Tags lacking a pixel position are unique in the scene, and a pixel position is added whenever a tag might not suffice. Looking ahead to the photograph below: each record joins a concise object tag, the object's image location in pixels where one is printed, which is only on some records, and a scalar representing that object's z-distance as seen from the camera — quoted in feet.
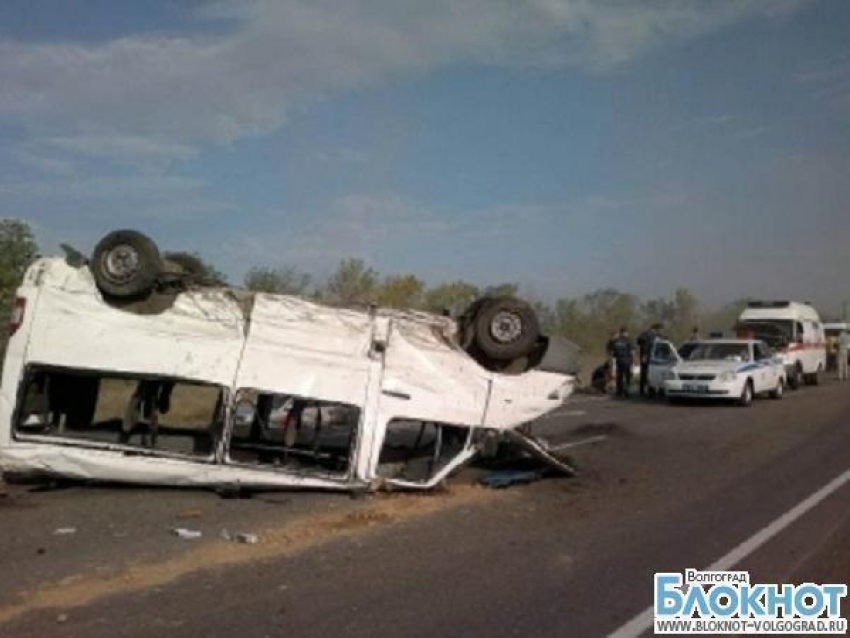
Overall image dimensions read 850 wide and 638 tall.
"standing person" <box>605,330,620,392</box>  78.81
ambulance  84.89
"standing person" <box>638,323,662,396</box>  75.51
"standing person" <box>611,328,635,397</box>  74.84
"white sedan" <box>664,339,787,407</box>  66.44
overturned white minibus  26.86
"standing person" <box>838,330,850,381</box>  107.24
